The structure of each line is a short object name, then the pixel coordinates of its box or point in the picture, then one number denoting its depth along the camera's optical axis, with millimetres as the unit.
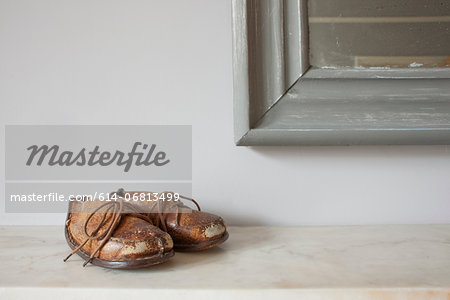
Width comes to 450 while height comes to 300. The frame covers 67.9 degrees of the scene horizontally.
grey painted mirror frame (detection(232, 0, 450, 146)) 604
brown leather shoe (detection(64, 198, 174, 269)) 389
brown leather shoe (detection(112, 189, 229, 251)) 464
